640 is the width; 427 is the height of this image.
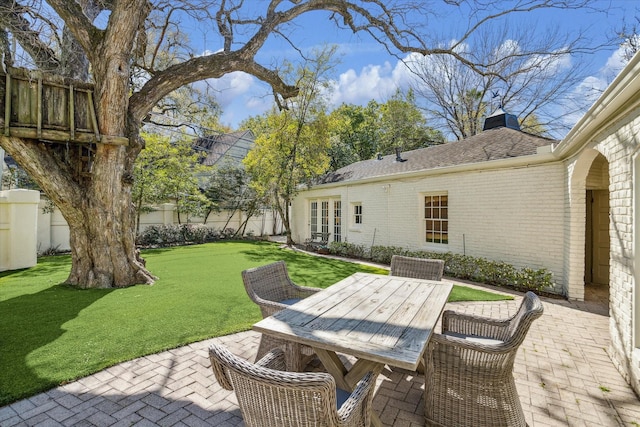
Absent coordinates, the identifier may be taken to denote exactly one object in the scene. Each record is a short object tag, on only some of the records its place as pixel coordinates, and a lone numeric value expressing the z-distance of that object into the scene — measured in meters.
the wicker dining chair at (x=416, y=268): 4.34
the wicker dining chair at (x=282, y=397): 1.35
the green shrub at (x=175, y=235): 13.97
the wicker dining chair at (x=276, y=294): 2.85
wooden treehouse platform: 5.24
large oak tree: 5.80
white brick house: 3.23
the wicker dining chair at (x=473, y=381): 2.24
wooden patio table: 1.93
